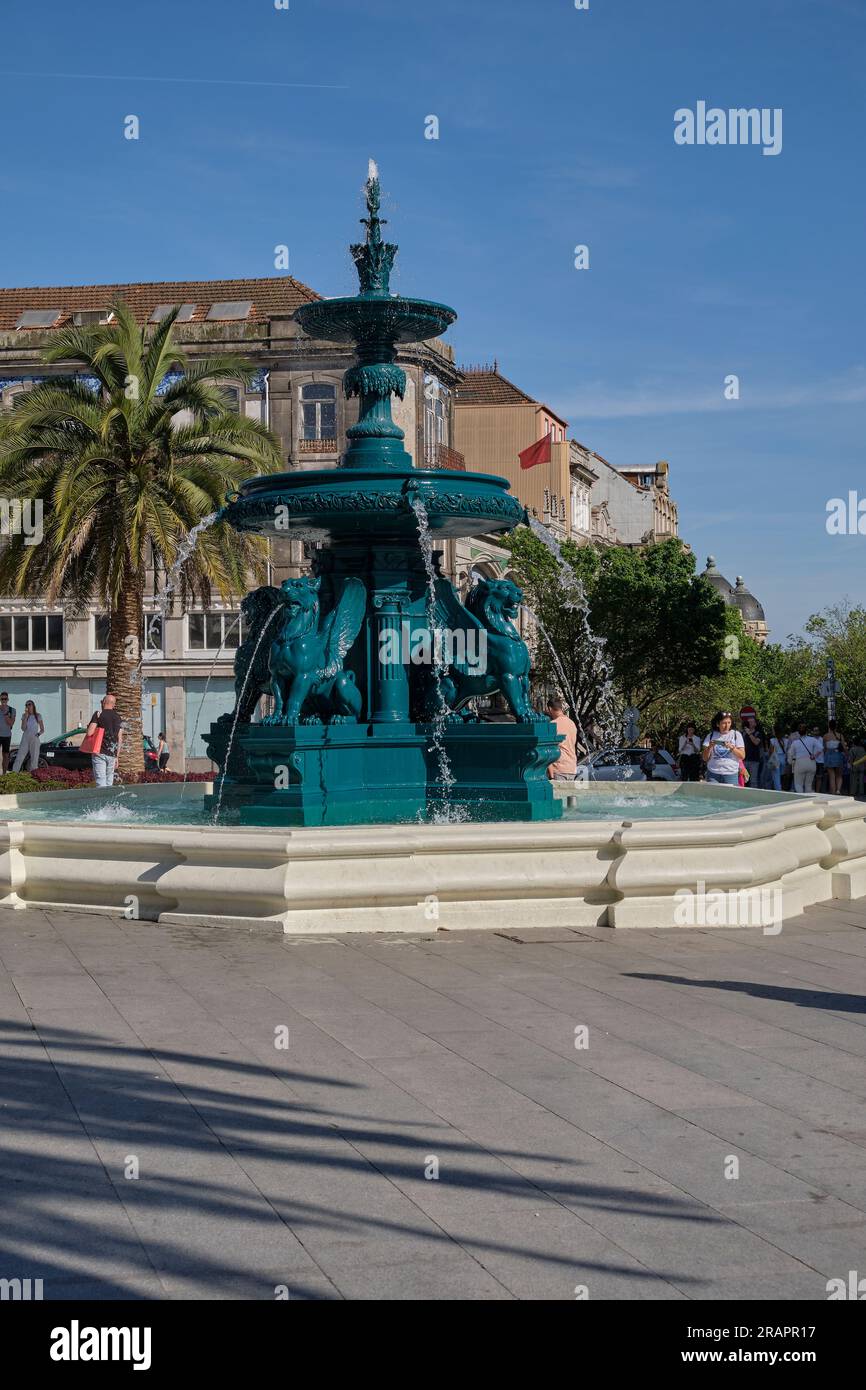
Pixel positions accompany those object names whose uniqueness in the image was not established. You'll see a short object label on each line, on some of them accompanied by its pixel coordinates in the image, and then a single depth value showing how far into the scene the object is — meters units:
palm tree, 25.52
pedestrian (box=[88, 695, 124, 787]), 18.06
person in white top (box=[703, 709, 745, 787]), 16.14
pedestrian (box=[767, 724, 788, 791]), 29.20
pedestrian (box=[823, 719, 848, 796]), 28.64
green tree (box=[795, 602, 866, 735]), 63.91
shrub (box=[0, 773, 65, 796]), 18.45
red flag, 57.31
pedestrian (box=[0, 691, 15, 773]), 27.33
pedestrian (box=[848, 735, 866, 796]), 31.95
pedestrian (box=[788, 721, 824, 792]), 26.83
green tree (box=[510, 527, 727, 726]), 43.06
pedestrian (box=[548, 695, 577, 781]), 15.27
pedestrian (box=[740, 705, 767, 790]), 27.06
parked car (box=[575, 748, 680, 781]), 26.09
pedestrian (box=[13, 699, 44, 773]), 26.59
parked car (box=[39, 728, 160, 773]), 26.48
